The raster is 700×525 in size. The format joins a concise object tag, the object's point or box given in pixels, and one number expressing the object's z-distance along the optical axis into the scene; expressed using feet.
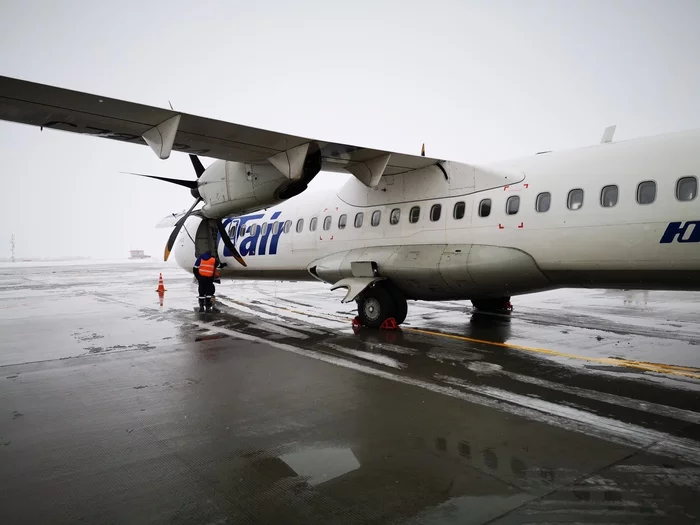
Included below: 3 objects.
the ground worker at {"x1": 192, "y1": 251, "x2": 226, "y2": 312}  48.80
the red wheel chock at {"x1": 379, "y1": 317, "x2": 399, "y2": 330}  35.09
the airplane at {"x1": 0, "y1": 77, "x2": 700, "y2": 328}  23.94
